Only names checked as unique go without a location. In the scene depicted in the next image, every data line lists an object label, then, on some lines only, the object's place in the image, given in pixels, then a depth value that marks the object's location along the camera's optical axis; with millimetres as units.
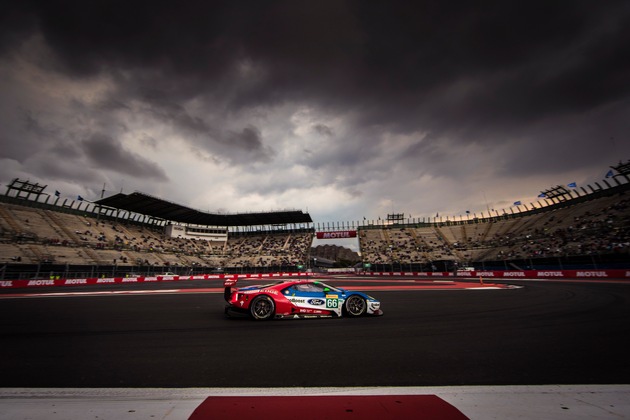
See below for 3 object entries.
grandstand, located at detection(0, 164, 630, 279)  33938
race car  7586
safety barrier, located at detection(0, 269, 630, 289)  24095
